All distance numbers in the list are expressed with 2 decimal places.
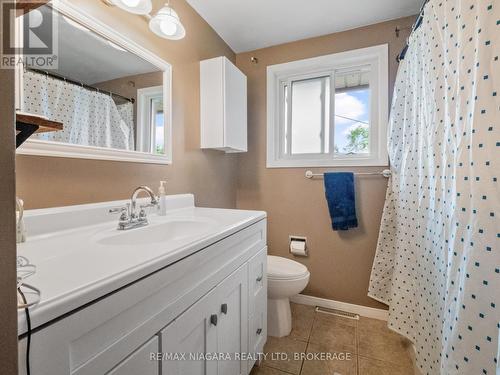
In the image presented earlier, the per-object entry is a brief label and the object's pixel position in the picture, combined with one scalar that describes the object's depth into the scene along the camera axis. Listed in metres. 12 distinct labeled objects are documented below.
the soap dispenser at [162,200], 1.25
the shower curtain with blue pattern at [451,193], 0.60
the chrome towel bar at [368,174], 1.73
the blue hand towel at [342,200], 1.79
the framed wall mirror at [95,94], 0.83
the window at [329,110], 1.82
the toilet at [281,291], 1.54
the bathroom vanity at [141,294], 0.42
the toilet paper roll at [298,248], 1.96
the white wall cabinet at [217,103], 1.63
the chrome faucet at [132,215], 0.98
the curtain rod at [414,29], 1.21
